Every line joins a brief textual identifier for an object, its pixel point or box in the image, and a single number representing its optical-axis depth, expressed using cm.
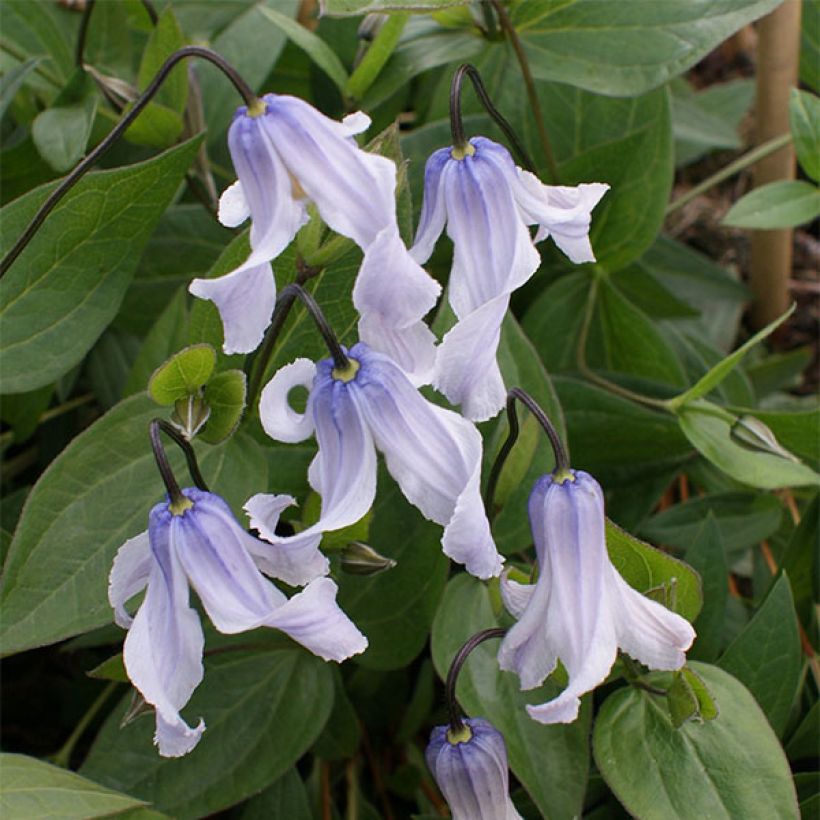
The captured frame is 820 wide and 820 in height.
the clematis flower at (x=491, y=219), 30
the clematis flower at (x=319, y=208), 28
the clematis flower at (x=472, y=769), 32
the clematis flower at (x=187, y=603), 29
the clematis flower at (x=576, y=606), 30
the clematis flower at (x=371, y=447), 30
